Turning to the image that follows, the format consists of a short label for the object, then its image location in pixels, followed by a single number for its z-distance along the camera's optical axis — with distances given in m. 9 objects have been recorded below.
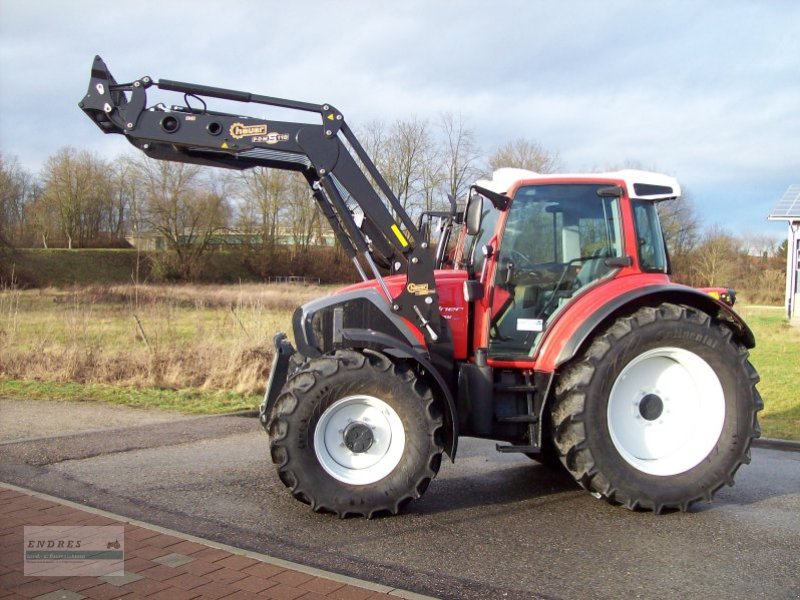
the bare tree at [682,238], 26.67
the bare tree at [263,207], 45.00
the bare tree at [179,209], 43.44
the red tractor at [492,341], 5.49
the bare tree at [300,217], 42.31
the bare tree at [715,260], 33.97
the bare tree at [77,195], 45.32
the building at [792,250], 29.31
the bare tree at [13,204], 32.94
